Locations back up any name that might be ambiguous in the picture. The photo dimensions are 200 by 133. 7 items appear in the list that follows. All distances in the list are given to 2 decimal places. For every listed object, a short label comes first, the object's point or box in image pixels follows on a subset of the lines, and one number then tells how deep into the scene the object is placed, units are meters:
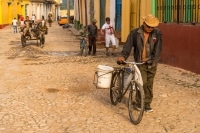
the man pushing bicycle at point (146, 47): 6.38
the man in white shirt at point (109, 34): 14.69
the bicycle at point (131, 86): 6.06
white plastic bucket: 6.96
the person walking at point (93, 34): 15.35
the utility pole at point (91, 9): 19.39
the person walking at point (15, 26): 31.43
